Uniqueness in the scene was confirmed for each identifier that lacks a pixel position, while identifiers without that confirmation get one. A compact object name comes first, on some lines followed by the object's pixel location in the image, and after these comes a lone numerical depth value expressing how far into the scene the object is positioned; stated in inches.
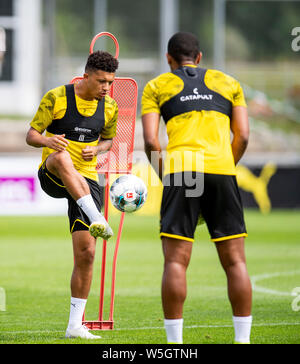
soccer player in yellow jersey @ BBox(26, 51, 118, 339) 483.8
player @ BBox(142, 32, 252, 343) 422.3
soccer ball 489.7
